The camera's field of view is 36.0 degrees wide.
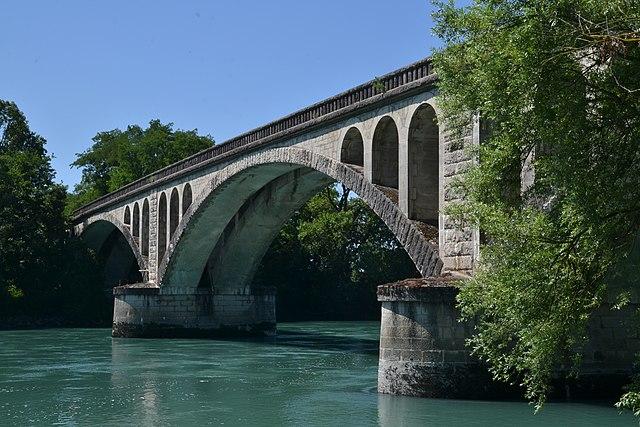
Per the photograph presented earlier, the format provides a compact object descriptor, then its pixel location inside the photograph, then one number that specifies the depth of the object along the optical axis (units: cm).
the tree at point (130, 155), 8144
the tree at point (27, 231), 6172
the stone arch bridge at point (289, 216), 1995
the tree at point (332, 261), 6888
